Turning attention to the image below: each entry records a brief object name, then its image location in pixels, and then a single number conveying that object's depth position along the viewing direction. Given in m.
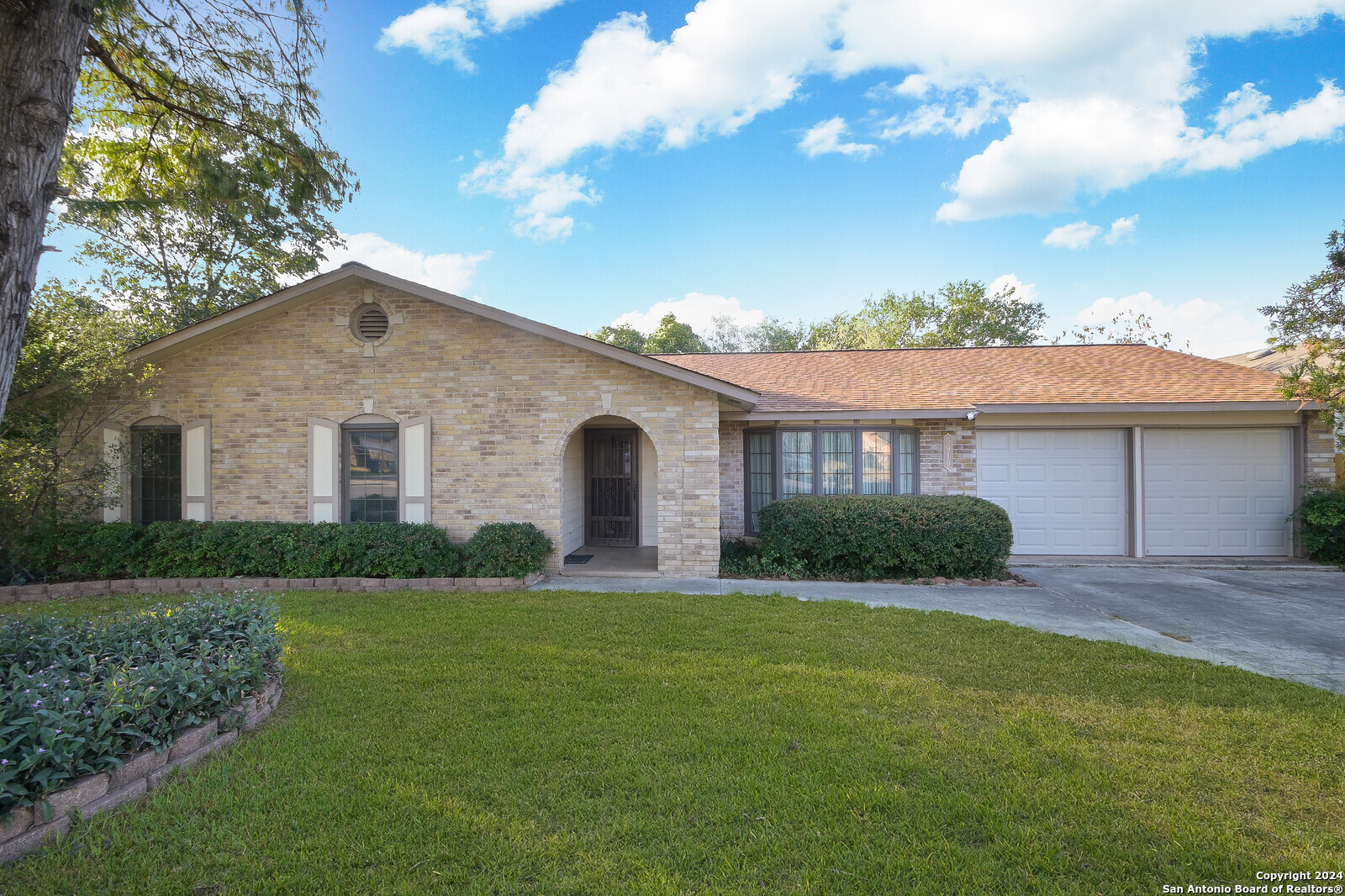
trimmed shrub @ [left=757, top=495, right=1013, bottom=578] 8.85
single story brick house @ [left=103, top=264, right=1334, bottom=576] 8.98
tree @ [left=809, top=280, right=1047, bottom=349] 29.55
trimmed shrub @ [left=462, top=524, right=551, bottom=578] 8.41
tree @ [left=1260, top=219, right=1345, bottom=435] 8.77
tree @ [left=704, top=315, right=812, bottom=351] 46.84
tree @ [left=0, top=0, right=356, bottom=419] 6.08
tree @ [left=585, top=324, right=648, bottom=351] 37.09
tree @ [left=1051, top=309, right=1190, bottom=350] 26.56
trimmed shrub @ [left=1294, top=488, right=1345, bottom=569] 9.41
